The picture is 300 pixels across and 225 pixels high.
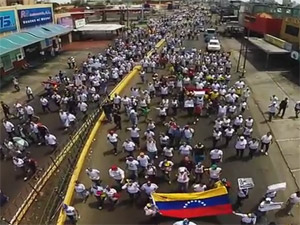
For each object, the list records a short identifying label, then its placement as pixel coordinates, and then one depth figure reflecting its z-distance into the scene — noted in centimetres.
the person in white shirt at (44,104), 1957
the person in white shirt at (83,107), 1844
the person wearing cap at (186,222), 924
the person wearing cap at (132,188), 1135
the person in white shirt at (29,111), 1805
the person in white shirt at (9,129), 1595
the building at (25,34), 2723
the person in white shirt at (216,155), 1317
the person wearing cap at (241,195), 1112
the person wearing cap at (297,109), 1831
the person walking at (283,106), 1833
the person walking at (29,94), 2206
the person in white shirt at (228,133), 1514
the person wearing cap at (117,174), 1191
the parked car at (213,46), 3706
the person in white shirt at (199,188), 1138
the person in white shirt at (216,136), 1501
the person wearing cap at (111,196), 1128
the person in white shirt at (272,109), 1791
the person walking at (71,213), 1022
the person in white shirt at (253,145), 1409
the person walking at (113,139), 1465
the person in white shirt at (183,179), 1170
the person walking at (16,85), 2444
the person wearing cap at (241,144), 1394
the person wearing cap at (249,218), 998
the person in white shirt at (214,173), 1200
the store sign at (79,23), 4622
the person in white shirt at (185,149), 1353
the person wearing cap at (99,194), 1130
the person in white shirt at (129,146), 1401
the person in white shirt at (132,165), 1239
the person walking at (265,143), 1427
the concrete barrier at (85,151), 1161
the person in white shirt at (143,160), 1267
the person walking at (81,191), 1146
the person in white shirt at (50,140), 1509
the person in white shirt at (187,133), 1470
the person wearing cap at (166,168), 1258
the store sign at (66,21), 4009
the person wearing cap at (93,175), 1192
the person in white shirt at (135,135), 1499
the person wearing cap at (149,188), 1127
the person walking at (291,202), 1090
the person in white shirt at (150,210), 1059
